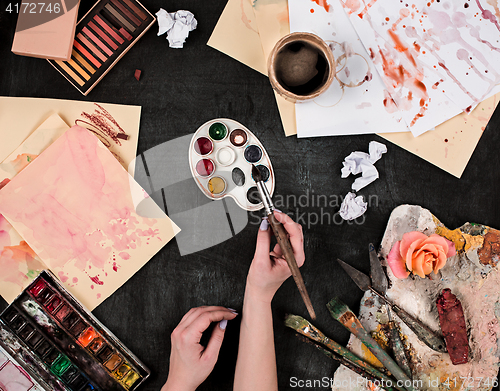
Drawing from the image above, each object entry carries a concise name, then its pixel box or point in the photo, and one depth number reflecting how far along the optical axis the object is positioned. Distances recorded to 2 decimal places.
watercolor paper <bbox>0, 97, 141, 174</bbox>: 0.89
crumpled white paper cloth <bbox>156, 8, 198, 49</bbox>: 0.87
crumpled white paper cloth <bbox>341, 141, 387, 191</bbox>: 0.89
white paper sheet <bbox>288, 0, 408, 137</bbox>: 0.88
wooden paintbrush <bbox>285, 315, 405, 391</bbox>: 0.87
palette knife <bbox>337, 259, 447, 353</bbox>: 0.88
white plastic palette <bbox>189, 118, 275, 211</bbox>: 0.89
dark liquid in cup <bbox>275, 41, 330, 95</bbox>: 0.84
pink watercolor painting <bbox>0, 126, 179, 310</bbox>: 0.88
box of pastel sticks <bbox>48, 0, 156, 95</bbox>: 0.86
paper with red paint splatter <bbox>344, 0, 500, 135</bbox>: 0.88
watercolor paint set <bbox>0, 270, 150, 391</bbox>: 0.86
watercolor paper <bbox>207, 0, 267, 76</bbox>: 0.88
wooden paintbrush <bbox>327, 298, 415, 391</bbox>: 0.86
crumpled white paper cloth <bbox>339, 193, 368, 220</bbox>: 0.90
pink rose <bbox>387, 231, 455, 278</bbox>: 0.83
